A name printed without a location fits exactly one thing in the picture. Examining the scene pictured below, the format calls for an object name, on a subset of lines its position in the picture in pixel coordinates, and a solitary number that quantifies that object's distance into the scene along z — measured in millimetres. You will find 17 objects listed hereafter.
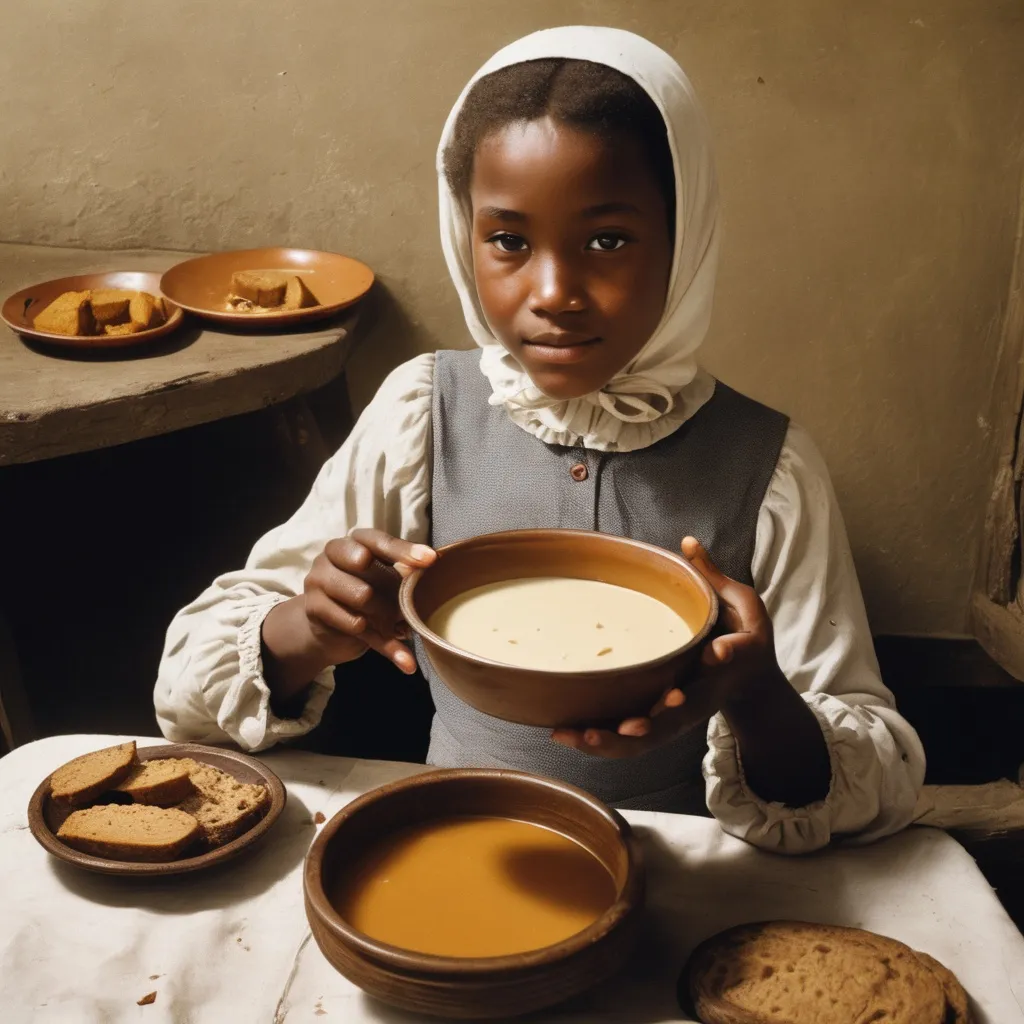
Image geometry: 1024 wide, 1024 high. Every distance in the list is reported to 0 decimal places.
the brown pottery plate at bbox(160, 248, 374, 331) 2383
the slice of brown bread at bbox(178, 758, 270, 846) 1102
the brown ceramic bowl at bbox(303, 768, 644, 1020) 834
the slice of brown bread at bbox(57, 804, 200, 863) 1058
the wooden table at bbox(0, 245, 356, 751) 1984
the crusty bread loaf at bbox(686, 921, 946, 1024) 911
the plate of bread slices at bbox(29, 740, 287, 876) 1059
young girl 1195
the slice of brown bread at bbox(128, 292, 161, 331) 2299
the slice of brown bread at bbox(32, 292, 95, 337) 2258
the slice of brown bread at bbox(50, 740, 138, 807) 1141
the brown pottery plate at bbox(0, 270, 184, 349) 2229
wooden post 2490
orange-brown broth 938
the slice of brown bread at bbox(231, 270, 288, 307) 2430
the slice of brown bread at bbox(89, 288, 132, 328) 2305
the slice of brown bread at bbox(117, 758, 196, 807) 1146
